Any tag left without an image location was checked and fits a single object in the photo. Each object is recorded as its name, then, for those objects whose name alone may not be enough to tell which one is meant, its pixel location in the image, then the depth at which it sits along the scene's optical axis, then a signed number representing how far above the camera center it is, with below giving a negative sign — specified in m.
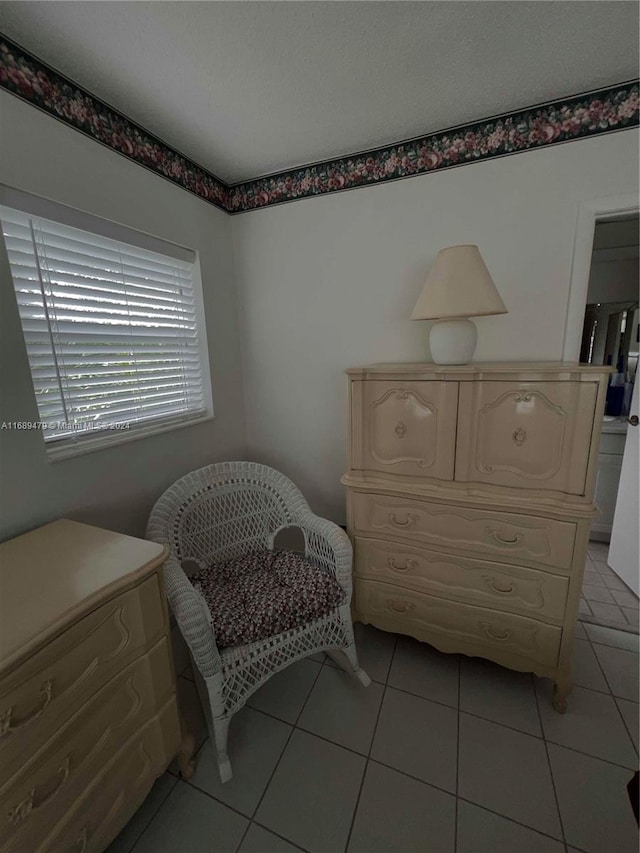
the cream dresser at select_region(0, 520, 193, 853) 0.73 -0.78
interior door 1.91 -0.98
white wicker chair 1.16 -0.84
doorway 2.34 +0.02
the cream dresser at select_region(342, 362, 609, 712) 1.24 -0.58
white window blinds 1.18 +0.12
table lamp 1.34 +0.19
